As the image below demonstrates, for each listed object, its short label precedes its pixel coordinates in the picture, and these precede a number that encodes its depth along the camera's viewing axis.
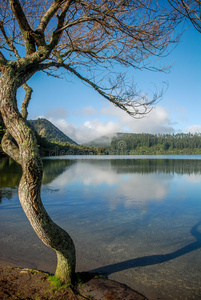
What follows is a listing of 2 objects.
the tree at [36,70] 3.29
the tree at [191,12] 3.12
